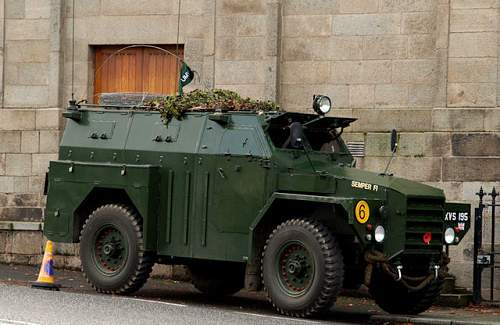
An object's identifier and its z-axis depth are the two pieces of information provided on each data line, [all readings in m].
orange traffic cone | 16.94
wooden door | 20.77
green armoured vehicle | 14.79
